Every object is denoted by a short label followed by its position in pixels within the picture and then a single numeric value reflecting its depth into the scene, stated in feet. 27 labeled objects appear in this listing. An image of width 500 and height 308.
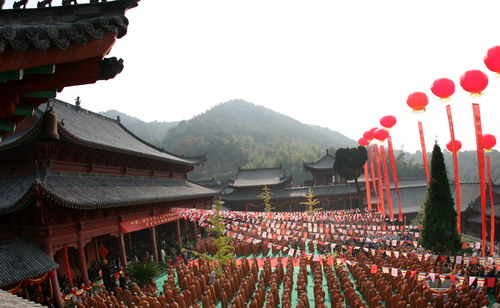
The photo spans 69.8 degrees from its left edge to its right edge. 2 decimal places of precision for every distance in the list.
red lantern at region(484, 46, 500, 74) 41.22
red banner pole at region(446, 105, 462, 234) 64.13
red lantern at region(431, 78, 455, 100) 51.98
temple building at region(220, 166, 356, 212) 130.62
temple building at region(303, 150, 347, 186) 149.79
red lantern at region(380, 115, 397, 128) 79.00
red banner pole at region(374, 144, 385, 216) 98.16
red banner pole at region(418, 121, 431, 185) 78.79
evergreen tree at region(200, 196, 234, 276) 52.29
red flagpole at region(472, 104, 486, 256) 56.34
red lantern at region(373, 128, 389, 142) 88.12
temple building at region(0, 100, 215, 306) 45.73
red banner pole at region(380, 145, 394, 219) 95.46
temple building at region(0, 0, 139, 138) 9.44
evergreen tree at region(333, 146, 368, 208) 123.24
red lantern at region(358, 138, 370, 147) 106.84
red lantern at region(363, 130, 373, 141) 98.25
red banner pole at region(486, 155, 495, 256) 59.21
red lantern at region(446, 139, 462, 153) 73.92
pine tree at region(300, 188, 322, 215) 105.52
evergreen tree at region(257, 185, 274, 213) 118.59
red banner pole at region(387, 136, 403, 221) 93.43
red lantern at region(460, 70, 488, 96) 46.38
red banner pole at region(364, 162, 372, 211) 112.74
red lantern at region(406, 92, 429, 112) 59.16
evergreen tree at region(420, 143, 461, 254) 59.11
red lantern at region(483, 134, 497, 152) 65.05
